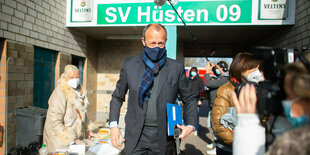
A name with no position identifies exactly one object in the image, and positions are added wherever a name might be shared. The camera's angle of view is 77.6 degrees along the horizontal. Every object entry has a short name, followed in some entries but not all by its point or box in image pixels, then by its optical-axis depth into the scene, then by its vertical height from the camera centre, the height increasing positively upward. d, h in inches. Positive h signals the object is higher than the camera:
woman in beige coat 113.6 -25.2
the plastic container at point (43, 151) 101.7 -41.0
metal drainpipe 137.4 -21.7
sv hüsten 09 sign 182.5 +62.8
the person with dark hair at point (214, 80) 164.7 -1.8
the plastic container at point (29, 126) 123.3 -34.0
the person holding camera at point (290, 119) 29.0 -7.2
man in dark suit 66.6 -7.7
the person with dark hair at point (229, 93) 72.9 -6.5
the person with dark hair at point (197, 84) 206.4 -8.2
